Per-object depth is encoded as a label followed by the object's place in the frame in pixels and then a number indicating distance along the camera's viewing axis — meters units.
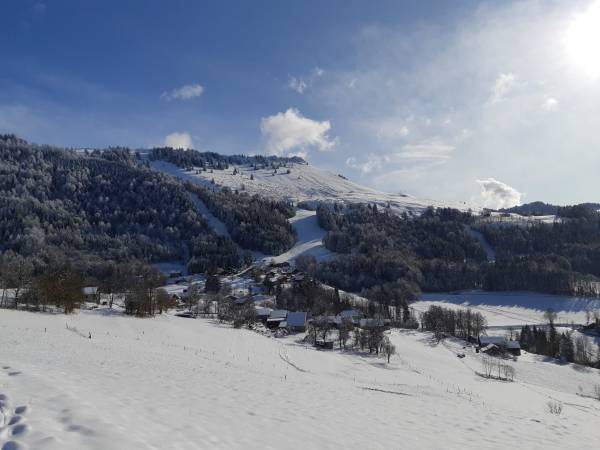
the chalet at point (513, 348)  86.74
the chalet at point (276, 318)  97.00
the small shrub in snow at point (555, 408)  29.35
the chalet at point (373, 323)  81.11
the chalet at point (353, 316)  96.99
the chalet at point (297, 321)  92.56
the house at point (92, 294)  99.81
